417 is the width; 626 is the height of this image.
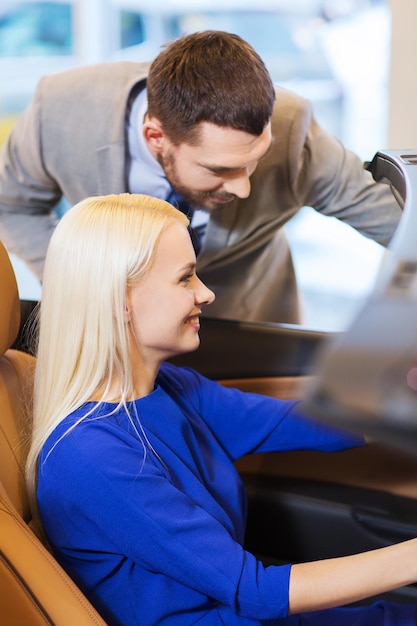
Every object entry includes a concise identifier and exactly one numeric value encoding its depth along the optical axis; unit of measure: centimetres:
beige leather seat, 163
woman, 169
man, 218
